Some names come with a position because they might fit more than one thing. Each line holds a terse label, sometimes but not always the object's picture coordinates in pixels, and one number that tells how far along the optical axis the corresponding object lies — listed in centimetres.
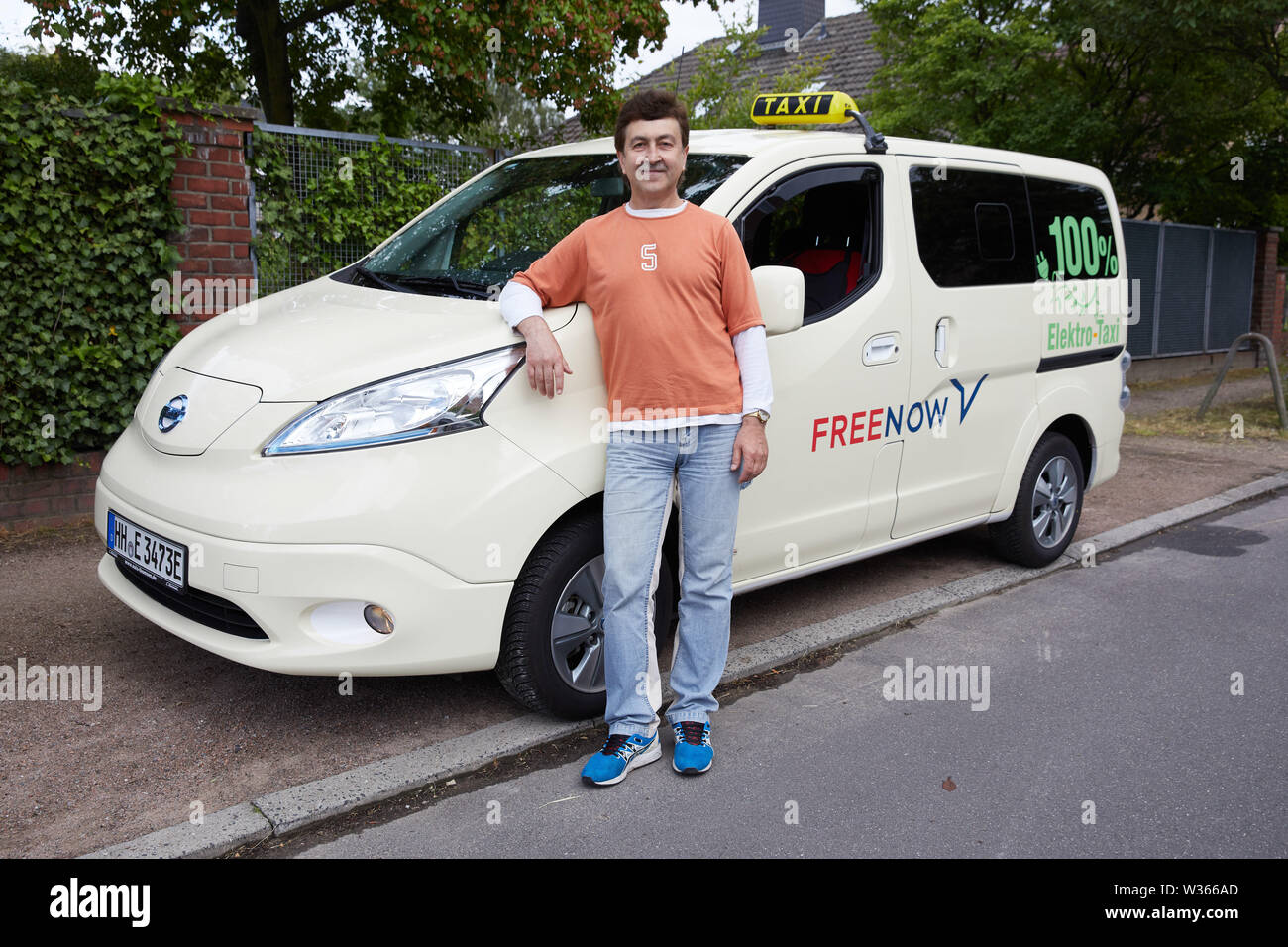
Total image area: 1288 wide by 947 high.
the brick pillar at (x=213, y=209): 617
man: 321
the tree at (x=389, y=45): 809
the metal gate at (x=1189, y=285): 1430
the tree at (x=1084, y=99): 1245
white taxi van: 313
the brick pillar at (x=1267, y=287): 1658
